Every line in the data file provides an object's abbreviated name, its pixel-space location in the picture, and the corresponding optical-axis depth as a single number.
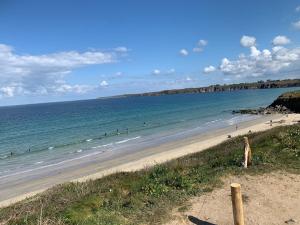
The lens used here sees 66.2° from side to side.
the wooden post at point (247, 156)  9.11
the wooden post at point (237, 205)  5.65
